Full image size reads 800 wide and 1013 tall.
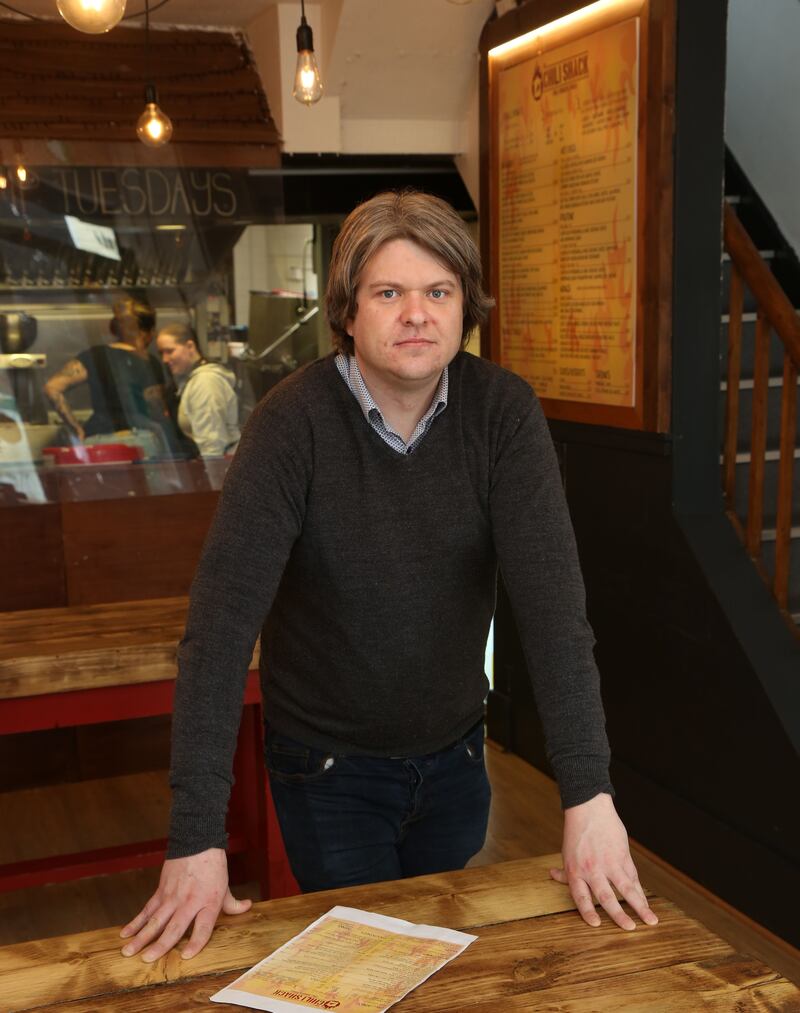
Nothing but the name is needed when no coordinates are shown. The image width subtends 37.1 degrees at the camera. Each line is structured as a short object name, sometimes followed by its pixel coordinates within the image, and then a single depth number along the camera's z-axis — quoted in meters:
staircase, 3.50
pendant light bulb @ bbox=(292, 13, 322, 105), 3.42
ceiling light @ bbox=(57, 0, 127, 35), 2.24
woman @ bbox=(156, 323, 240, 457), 4.94
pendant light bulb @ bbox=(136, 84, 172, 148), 3.97
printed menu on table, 1.41
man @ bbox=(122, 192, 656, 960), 1.69
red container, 4.70
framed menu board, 3.63
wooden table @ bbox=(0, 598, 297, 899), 3.02
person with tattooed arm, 4.79
